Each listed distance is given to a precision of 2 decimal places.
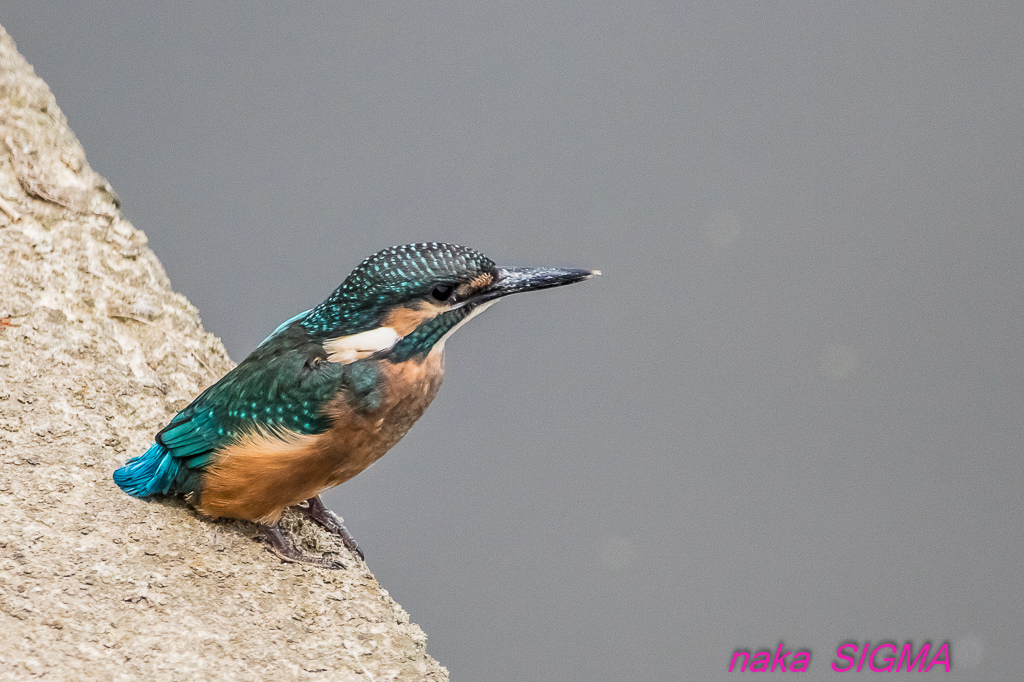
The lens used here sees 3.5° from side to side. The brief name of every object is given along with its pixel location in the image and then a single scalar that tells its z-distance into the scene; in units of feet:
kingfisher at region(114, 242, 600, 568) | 15.58
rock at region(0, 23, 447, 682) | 15.56
